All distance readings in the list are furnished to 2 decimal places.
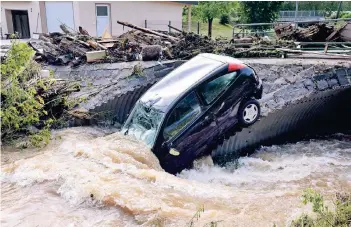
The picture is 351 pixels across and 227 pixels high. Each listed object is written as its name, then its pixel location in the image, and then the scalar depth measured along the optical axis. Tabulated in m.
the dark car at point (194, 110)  6.46
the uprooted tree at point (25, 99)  7.29
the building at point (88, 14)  21.33
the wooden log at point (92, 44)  12.77
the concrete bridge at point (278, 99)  8.34
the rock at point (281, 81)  8.96
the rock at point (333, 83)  8.60
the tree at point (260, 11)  23.23
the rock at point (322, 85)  8.57
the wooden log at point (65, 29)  14.70
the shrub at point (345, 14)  24.99
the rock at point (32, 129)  7.95
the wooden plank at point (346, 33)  11.91
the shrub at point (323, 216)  3.65
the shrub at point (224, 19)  35.67
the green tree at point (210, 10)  31.45
